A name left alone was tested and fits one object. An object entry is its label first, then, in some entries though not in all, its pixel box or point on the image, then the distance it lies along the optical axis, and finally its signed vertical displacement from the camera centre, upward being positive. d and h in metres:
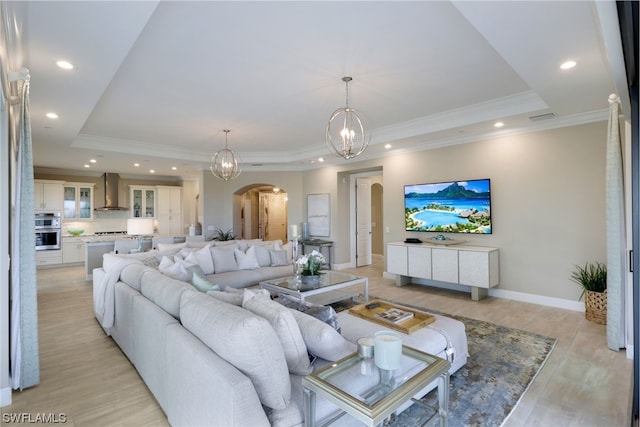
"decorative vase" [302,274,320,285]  4.27 -0.90
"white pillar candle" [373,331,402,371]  1.56 -0.69
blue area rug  2.20 -1.41
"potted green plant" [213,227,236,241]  8.27 -0.54
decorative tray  2.56 -0.93
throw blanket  3.40 -0.85
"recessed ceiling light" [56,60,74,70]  2.72 +1.32
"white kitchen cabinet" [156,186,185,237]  10.38 +0.11
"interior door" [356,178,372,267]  8.17 -0.26
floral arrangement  4.37 -0.70
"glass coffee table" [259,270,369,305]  4.04 -0.97
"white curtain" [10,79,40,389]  2.53 -0.45
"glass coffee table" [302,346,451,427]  1.31 -0.81
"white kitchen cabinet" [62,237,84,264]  8.70 -0.91
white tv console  4.88 -0.89
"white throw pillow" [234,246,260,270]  5.25 -0.76
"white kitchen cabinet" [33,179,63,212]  8.38 +0.57
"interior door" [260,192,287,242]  11.70 -0.09
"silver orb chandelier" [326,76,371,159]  3.67 +1.45
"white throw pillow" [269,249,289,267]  5.61 -0.78
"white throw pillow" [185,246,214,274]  4.78 -0.67
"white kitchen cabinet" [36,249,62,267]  8.36 -1.07
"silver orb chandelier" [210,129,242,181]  5.66 +1.19
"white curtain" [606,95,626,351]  3.17 -0.30
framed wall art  7.96 -0.04
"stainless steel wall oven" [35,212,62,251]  8.35 -0.37
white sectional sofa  1.56 -0.80
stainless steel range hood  9.54 +0.70
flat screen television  5.25 +0.07
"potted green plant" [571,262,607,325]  3.87 -1.03
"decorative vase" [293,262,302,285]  4.43 -0.87
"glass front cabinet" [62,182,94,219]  8.92 +0.45
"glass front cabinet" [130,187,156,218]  10.04 +0.43
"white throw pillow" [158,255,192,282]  3.65 -0.63
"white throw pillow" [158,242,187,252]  4.90 -0.50
